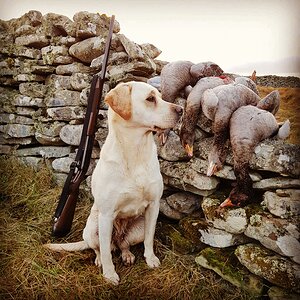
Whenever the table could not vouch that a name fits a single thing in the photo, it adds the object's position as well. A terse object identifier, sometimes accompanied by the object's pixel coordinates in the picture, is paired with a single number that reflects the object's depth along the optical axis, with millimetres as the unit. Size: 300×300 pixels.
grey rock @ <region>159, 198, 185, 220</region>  2157
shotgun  2096
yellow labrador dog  1738
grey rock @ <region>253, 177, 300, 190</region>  1600
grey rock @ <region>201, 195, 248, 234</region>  1729
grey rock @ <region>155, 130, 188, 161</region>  2061
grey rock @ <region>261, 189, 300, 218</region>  1587
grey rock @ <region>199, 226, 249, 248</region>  1796
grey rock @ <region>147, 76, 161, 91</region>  2191
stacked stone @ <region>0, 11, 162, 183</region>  2365
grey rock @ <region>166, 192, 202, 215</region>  2088
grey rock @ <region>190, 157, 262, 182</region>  1712
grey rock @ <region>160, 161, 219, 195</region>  1908
